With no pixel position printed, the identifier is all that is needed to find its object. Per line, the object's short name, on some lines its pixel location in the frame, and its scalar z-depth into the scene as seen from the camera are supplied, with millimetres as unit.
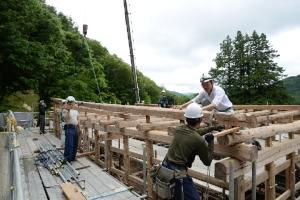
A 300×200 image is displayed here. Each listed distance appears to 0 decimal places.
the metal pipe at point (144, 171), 5062
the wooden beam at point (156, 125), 4722
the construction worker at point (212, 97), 3961
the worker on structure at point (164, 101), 11179
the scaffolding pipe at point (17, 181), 1922
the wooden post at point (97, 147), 6916
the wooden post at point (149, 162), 4865
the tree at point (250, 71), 26977
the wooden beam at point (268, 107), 7233
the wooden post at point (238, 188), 3668
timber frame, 3283
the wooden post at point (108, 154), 6403
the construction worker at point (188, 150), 2941
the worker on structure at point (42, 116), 11389
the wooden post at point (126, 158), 5745
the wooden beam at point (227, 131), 3097
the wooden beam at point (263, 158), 3308
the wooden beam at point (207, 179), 4091
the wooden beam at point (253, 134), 3214
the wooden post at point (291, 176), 5207
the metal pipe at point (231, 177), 3306
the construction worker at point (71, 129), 6345
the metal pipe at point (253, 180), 3656
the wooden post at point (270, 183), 4525
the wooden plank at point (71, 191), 4329
